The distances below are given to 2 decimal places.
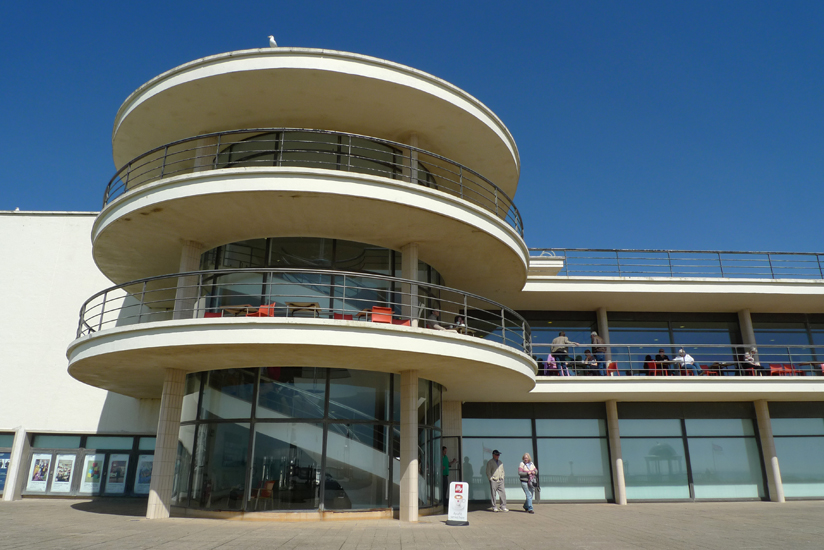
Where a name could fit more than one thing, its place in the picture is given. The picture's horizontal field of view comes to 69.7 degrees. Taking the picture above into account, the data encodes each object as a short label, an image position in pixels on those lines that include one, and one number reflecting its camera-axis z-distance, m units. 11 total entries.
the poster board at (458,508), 12.20
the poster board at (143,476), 20.27
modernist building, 12.41
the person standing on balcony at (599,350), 19.98
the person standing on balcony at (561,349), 18.44
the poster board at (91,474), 20.14
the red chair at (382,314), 12.71
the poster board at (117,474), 20.17
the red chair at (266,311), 12.28
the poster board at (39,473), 19.92
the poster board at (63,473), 19.98
